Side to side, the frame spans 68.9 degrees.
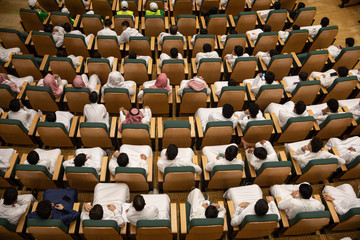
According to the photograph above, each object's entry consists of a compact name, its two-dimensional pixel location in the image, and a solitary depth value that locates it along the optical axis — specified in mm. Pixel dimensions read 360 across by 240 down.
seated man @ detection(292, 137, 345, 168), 2836
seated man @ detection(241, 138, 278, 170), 2760
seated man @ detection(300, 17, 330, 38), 4461
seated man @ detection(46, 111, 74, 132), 3343
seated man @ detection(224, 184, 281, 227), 2319
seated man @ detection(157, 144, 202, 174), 2719
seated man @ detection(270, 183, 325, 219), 2540
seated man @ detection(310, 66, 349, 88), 3607
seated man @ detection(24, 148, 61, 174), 2779
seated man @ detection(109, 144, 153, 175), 2691
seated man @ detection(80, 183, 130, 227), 2358
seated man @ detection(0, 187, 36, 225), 2498
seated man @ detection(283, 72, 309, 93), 3633
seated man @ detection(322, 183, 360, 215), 2650
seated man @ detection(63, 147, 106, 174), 2732
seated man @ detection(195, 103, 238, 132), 3078
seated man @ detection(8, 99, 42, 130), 3207
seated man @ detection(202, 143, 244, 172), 2734
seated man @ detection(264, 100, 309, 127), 3170
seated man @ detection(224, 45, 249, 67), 3878
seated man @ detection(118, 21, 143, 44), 4232
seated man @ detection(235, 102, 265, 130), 3125
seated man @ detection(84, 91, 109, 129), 3270
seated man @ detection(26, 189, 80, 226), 2332
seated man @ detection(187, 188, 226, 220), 2572
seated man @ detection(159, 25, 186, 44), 4160
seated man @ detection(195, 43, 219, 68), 3967
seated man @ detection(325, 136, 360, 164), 3021
